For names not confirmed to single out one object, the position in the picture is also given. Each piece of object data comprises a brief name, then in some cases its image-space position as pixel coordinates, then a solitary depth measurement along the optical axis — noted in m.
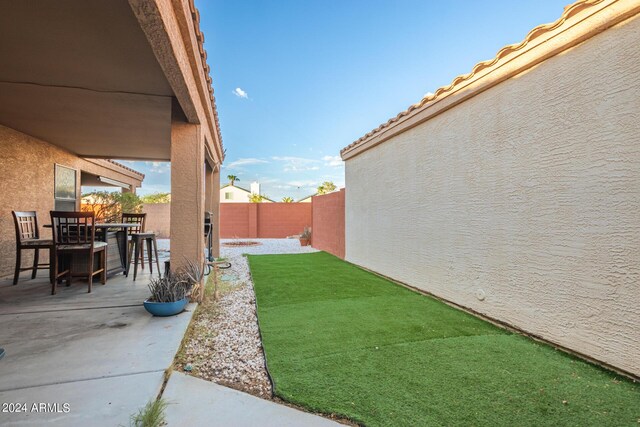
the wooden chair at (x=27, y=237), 4.61
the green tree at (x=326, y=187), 35.58
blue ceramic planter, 3.46
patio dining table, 5.36
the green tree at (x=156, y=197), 32.96
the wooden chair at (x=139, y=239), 5.47
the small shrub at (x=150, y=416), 1.70
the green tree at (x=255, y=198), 33.53
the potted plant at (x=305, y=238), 12.99
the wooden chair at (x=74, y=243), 4.26
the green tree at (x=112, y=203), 10.89
